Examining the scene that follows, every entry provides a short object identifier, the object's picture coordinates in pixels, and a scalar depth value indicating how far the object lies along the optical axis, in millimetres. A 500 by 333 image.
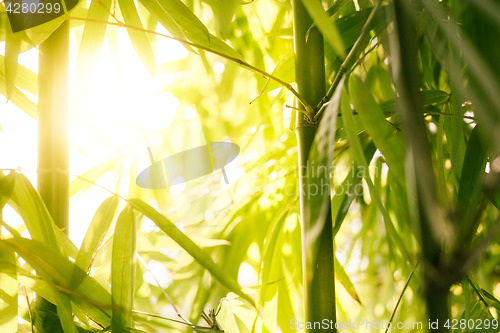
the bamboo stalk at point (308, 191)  1161
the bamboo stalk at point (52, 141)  1229
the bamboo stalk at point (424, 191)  769
